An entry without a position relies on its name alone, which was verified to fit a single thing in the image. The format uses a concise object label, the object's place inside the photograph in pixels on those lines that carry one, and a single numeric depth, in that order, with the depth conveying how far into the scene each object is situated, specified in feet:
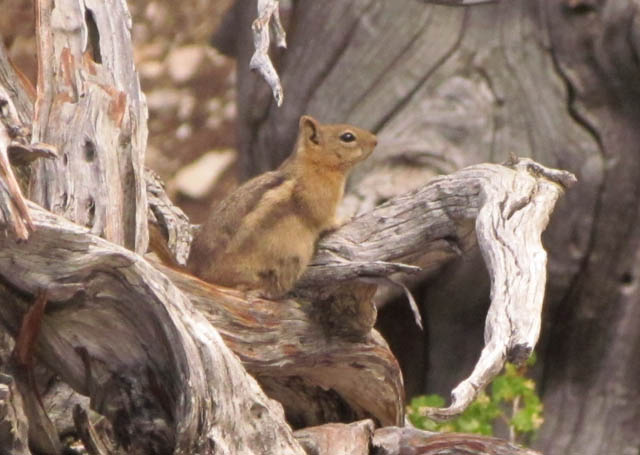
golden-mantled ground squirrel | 28.89
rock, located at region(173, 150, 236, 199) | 63.00
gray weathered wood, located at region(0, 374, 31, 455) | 23.79
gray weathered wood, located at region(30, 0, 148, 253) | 26.50
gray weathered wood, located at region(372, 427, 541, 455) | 26.22
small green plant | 37.09
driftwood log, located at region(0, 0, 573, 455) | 23.47
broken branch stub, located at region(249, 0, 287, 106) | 24.19
